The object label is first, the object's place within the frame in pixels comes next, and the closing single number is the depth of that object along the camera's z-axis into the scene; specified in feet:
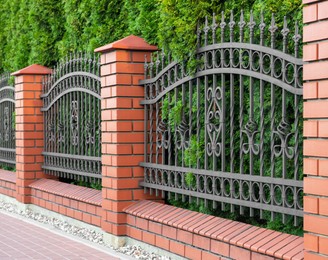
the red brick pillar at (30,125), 33.94
